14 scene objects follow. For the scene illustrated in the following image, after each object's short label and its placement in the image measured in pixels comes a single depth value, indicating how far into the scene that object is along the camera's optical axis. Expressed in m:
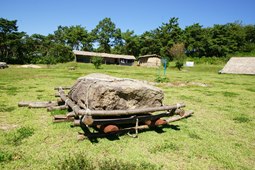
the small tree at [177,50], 70.88
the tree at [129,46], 86.44
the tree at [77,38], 86.55
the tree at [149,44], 83.19
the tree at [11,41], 65.38
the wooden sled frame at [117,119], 5.66
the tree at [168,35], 79.69
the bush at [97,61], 44.02
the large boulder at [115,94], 6.22
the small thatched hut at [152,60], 68.56
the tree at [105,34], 91.69
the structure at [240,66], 40.16
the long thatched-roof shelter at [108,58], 65.88
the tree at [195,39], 78.62
